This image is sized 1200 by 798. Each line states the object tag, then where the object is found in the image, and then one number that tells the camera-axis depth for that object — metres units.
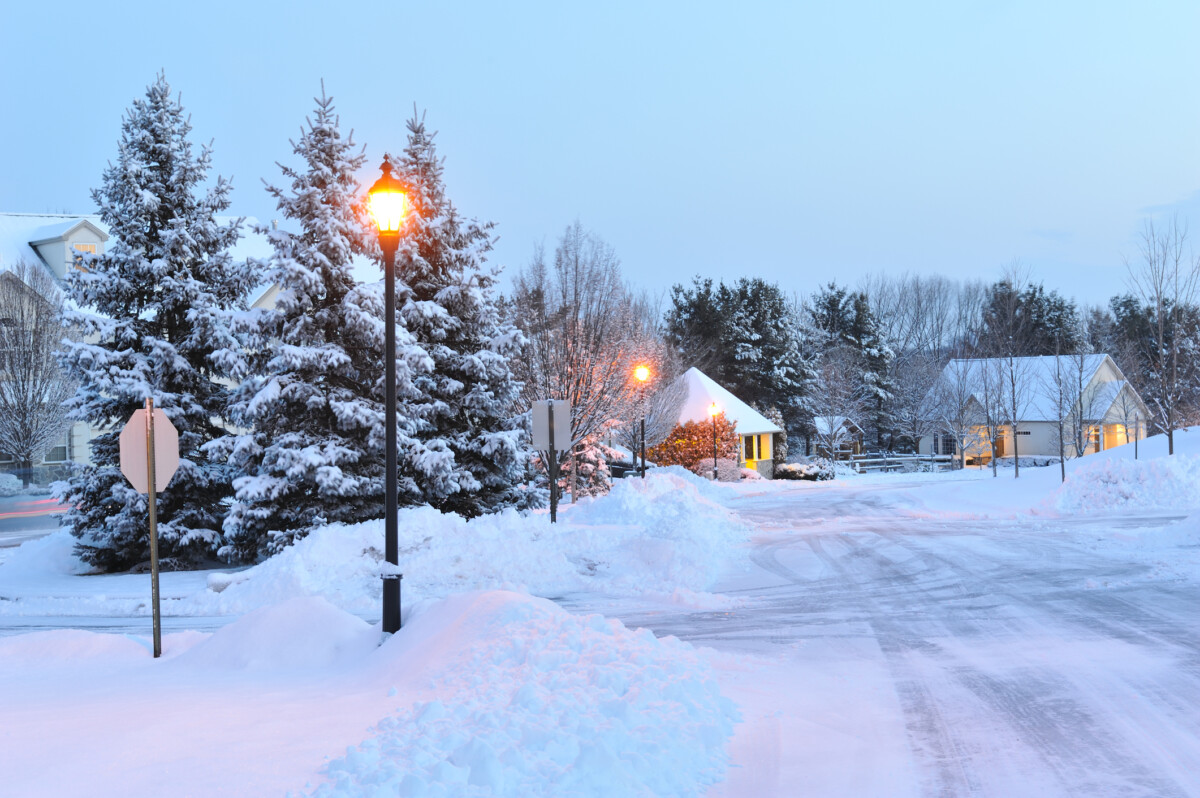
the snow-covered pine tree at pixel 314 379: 16.56
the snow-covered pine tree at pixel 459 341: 19.45
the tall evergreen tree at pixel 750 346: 54.22
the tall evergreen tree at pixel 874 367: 56.41
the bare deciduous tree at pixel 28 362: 33.44
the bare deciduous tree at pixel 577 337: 24.58
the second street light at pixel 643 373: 26.09
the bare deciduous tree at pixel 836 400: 51.09
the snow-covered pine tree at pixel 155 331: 17.56
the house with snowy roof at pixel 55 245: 36.12
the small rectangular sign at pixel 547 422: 17.03
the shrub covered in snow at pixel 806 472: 43.28
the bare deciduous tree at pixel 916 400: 51.94
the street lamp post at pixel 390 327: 8.73
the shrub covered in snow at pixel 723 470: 39.28
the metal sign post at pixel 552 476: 17.03
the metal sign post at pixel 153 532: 8.68
